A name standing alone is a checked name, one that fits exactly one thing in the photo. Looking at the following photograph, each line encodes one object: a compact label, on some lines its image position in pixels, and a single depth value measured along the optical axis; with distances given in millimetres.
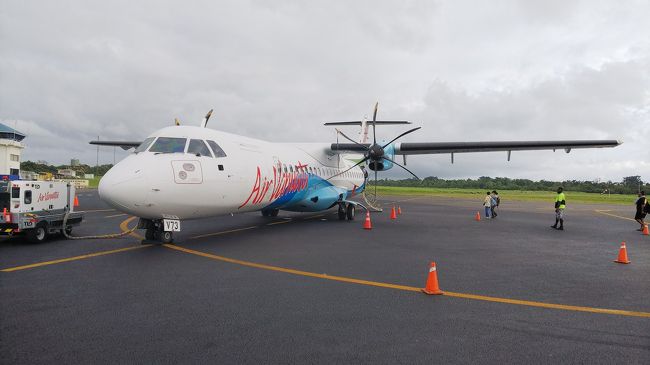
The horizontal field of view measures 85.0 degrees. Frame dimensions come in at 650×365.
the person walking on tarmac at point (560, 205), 14812
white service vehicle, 9133
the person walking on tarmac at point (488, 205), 20484
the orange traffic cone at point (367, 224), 13852
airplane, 7766
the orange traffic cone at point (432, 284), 5506
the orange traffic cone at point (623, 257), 8219
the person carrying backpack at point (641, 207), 15216
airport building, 38562
